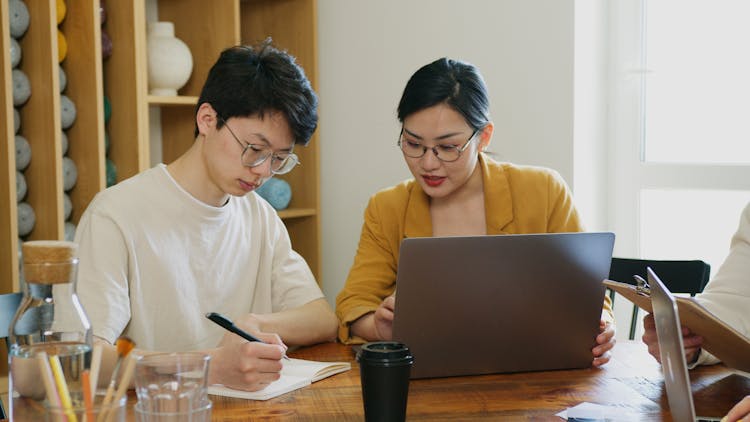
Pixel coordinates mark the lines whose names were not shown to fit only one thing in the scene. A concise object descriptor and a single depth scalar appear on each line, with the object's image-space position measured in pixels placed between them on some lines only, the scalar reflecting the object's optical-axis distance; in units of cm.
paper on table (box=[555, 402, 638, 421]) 128
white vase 290
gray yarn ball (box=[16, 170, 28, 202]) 247
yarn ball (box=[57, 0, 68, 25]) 254
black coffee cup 120
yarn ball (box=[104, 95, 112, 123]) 274
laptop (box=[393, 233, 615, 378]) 145
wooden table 133
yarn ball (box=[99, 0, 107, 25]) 271
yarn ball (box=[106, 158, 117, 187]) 272
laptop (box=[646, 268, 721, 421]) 110
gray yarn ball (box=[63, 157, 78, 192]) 260
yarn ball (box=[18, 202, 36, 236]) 250
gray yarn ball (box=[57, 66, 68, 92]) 259
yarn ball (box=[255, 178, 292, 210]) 325
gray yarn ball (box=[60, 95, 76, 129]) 257
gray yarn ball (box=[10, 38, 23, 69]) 243
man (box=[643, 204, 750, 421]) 162
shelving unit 241
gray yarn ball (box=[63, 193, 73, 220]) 261
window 307
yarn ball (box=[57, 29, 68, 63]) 256
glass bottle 93
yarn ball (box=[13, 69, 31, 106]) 246
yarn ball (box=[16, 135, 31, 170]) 249
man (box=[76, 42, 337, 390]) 175
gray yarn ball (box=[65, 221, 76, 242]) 262
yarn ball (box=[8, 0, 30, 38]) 241
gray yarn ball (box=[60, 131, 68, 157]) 262
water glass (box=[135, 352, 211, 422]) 100
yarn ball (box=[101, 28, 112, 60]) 269
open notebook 142
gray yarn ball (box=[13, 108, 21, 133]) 250
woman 201
